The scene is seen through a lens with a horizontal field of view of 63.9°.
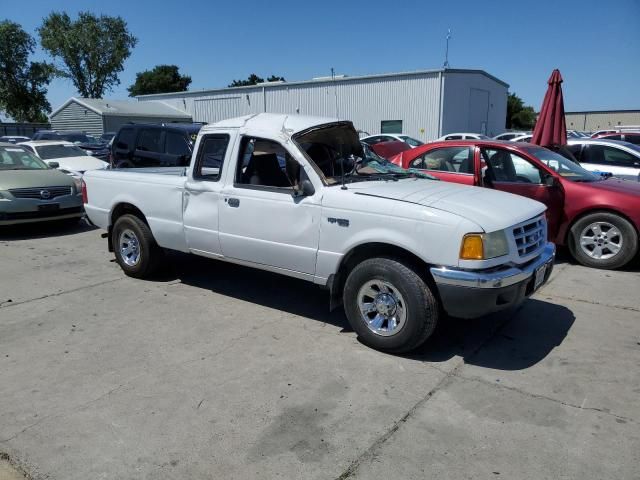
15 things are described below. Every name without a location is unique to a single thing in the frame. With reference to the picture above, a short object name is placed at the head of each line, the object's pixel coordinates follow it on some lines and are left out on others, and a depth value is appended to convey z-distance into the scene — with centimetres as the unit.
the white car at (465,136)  2217
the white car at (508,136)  2414
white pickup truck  388
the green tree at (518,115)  6935
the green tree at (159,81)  8164
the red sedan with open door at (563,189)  670
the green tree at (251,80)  8539
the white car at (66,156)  1242
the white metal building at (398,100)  2927
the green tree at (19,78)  5184
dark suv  1059
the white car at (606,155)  973
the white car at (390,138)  2325
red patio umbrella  975
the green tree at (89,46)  5859
